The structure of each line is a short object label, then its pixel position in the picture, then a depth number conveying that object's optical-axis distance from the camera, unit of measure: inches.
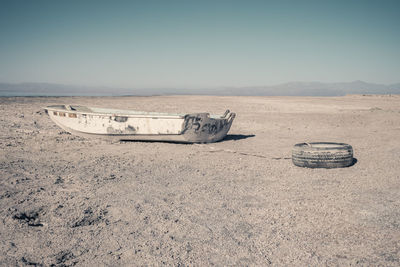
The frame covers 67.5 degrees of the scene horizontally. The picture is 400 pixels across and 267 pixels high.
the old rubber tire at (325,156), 216.2
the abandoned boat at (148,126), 307.1
